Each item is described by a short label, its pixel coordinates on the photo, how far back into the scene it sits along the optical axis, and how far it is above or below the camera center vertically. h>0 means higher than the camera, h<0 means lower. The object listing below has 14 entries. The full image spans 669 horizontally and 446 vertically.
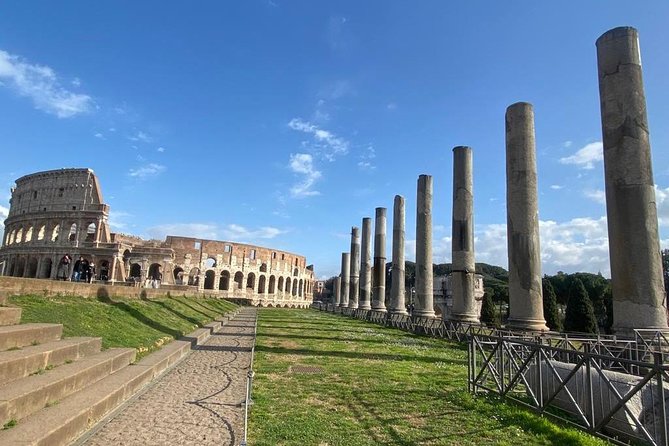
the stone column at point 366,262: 36.28 +3.15
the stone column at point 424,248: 22.86 +2.86
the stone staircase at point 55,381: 4.39 -1.18
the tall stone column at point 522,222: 12.92 +2.53
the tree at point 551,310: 32.00 +0.03
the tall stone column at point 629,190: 10.22 +2.89
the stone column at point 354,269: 40.44 +2.82
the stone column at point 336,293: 58.52 +0.88
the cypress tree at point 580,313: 32.09 -0.06
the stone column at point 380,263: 31.92 +2.78
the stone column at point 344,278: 46.72 +2.30
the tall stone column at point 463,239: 18.20 +2.79
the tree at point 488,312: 36.59 -0.37
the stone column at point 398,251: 27.91 +3.28
